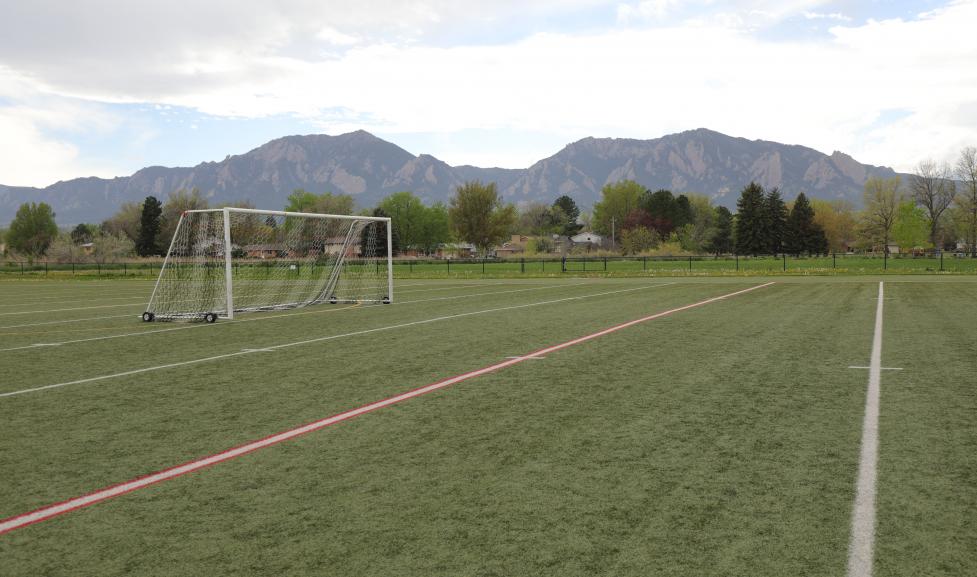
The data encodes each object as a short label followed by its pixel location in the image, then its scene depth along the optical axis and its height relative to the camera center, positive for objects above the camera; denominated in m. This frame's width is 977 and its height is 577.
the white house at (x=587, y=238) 161.38 +1.24
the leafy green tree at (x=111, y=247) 82.56 -0.27
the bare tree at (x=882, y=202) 104.62 +5.89
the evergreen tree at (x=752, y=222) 93.94 +2.68
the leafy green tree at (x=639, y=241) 96.56 +0.31
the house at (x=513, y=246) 154.88 -0.56
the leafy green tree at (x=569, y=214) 173.88 +7.26
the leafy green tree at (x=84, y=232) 140.15 +2.54
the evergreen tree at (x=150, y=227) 93.60 +2.26
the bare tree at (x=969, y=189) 84.50 +6.36
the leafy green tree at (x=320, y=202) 130.12 +7.77
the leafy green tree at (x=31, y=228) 113.56 +2.69
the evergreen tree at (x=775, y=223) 94.19 +2.56
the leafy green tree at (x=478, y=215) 107.75 +4.27
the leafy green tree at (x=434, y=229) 128.62 +2.64
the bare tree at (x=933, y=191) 94.12 +6.60
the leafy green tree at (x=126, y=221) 112.82 +3.78
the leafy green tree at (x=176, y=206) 94.83 +5.49
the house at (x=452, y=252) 137.12 -1.53
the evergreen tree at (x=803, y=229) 101.88 +1.96
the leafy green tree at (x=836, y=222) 130.38 +3.73
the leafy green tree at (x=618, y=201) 144.25 +8.37
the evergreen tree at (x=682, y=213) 132.88 +5.63
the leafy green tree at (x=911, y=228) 96.06 +1.95
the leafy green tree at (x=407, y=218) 125.75 +4.52
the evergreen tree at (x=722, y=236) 118.25 +1.16
